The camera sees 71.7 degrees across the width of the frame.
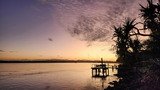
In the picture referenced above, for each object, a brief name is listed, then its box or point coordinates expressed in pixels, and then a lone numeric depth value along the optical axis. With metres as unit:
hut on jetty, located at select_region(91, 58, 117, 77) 34.78
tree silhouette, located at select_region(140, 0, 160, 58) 9.15
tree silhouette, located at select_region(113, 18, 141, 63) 14.77
